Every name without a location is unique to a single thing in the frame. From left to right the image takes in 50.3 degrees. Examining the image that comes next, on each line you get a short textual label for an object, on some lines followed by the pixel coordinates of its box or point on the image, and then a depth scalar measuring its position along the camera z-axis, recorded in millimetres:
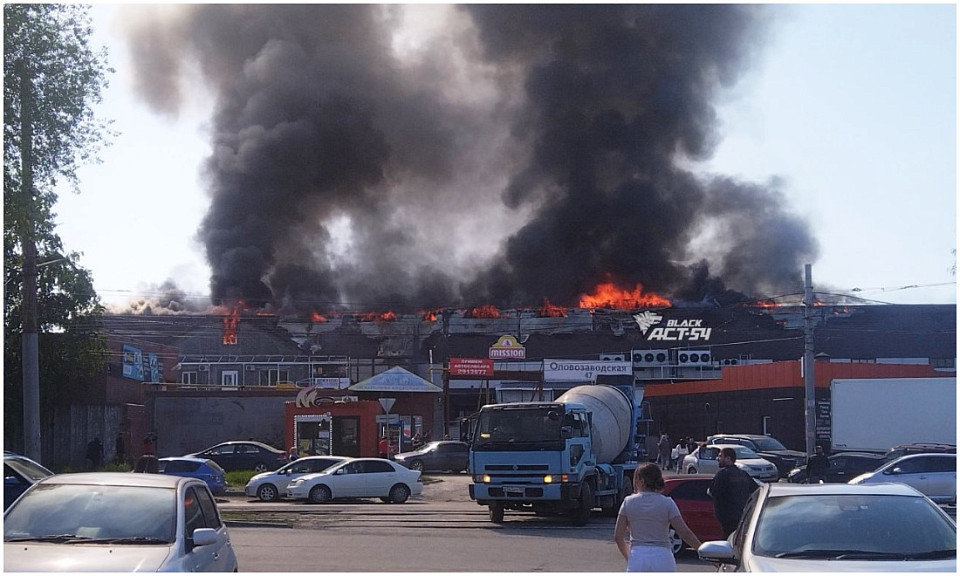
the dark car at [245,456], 34062
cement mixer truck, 19000
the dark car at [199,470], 26359
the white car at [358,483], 26281
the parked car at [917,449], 25852
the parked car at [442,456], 38312
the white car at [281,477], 27328
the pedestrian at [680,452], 38047
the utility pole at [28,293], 19688
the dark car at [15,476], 13727
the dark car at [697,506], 14312
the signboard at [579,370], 53656
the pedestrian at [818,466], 23391
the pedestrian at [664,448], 40219
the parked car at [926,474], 22312
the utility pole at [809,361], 29822
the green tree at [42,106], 19453
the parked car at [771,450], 33812
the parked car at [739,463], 30062
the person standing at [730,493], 11000
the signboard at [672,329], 62625
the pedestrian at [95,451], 31984
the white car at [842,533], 6828
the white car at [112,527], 7203
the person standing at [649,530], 7539
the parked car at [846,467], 26922
